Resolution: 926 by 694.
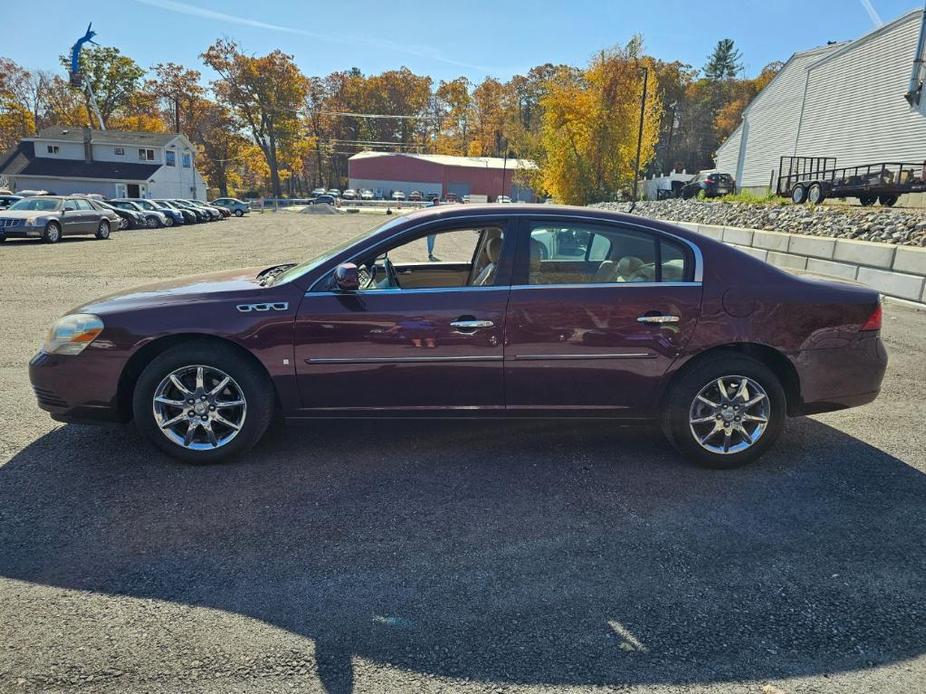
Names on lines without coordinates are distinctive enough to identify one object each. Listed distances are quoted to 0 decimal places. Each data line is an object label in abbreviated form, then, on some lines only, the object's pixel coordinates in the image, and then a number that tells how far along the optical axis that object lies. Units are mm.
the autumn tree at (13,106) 67312
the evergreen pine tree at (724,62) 100062
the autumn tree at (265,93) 71062
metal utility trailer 19891
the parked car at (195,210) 37894
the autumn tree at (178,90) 73750
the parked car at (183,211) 34356
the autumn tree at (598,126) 35875
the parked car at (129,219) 29578
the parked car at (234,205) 51909
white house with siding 50656
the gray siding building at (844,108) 26406
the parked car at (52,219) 19484
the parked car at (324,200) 66912
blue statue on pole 54344
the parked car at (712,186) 38500
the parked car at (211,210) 40353
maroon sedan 3766
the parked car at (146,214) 30766
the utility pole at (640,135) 32438
